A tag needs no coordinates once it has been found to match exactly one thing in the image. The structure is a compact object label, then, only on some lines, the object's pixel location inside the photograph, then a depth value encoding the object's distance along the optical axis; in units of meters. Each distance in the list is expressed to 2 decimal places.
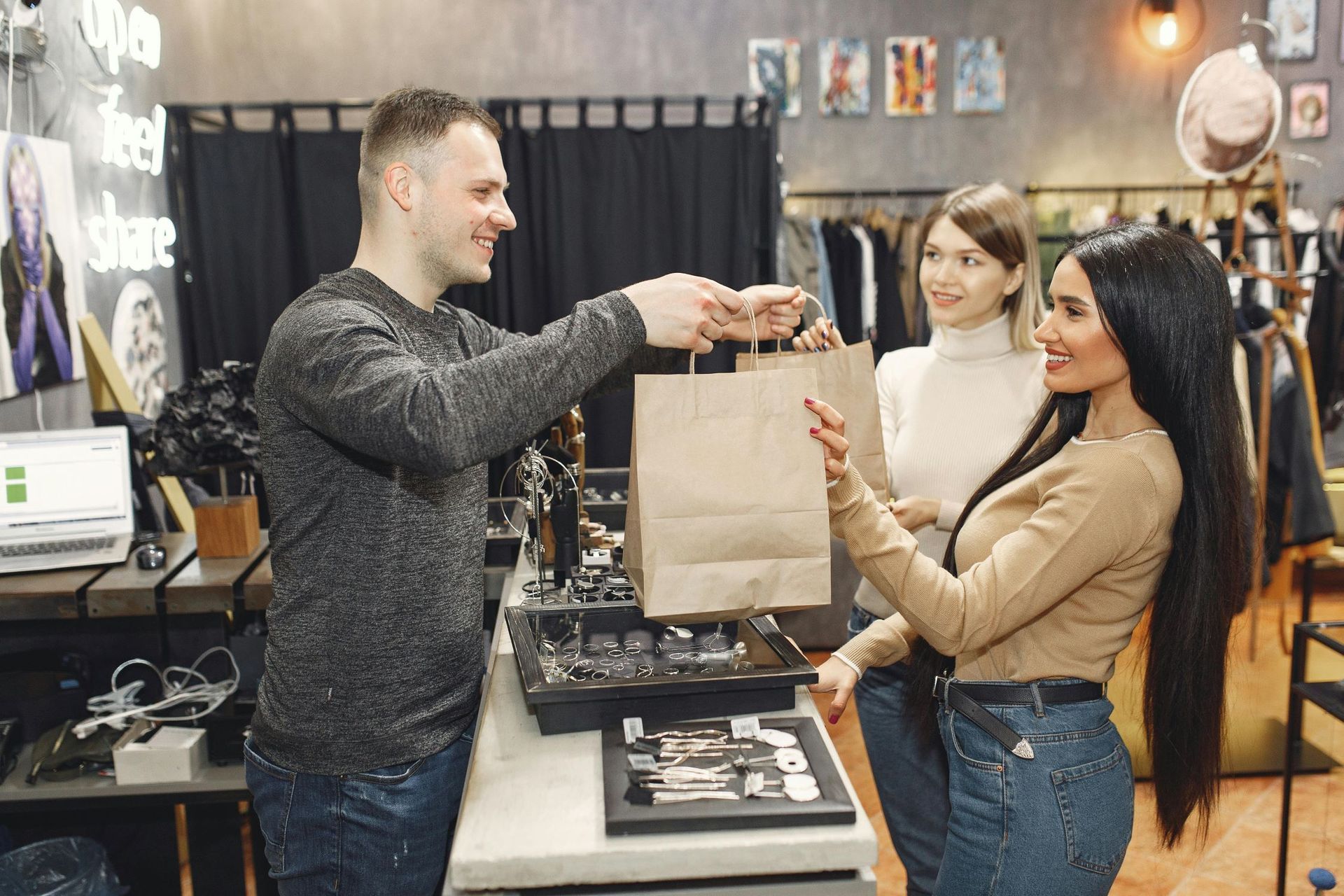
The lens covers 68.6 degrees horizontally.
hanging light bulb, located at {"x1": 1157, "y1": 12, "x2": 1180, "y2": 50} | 5.70
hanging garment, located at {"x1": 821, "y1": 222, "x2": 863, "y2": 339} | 5.26
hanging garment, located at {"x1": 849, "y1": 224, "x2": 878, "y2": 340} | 5.24
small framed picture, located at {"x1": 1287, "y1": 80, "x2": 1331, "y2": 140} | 5.83
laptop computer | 2.33
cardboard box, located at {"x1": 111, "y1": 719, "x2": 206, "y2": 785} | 2.10
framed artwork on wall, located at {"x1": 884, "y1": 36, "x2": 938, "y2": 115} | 5.67
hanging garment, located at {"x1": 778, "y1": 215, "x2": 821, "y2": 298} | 5.20
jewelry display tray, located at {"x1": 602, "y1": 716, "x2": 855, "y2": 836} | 1.09
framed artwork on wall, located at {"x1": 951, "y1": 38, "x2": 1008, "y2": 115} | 5.70
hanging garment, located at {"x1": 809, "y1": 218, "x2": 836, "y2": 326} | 5.18
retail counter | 1.07
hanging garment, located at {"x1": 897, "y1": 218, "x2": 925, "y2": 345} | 5.28
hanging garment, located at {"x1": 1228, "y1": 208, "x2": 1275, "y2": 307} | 5.21
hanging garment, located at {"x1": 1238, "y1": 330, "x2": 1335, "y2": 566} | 3.55
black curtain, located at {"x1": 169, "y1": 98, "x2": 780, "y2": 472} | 3.95
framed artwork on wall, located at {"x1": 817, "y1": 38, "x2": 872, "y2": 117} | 5.63
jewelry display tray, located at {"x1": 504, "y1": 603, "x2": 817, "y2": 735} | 1.32
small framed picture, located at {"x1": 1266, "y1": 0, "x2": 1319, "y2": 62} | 5.79
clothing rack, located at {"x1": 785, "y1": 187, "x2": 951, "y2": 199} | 5.51
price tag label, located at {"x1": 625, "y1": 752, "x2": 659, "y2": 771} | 1.20
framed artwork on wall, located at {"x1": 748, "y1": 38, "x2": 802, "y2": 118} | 5.60
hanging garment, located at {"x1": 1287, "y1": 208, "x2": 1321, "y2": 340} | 5.17
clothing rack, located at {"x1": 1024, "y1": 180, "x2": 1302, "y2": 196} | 5.60
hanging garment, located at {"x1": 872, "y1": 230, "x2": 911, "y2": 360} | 5.26
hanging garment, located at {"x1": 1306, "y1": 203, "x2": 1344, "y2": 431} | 5.00
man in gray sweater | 1.36
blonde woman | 1.93
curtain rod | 3.78
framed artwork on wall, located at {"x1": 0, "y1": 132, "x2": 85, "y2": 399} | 2.59
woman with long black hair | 1.31
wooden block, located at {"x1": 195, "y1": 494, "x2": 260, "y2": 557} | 2.38
